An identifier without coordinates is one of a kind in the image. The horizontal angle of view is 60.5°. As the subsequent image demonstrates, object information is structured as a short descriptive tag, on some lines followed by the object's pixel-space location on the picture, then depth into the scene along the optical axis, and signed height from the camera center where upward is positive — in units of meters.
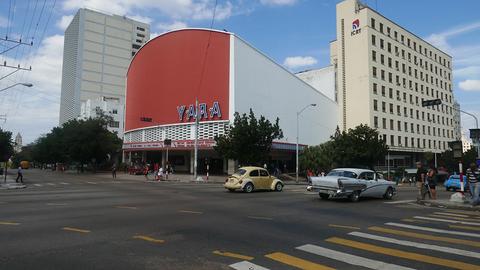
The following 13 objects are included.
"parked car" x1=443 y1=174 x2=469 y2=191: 34.56 -0.79
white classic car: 18.41 -0.54
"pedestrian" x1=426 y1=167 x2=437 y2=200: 19.92 -0.33
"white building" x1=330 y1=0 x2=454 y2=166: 70.12 +17.10
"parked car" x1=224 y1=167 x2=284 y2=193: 24.28 -0.54
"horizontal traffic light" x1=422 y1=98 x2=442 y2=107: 21.43 +3.83
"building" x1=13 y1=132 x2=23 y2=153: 186.52 +13.40
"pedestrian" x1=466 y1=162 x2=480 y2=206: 16.72 -0.26
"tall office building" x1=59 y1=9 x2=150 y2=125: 138.12 +39.77
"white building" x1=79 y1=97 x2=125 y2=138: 118.62 +17.79
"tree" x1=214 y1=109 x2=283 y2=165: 41.81 +3.19
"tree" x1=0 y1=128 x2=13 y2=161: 53.55 +3.69
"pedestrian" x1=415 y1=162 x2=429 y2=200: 19.19 -0.23
